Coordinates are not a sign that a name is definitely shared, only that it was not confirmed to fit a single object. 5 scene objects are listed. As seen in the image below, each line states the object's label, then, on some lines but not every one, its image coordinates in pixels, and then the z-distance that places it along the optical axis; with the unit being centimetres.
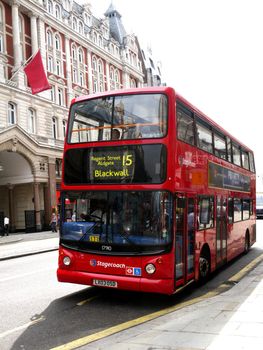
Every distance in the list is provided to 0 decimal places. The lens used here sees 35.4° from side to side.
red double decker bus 734
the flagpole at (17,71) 3393
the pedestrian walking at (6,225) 3046
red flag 3092
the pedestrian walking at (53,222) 3291
